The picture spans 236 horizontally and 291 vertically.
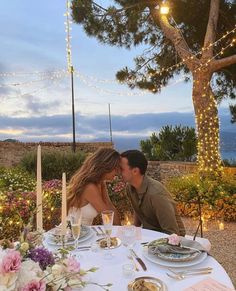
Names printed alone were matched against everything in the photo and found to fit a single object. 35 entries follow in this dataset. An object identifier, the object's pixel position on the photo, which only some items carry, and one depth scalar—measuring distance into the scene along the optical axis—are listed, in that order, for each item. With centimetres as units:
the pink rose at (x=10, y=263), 96
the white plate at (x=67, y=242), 194
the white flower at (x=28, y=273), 100
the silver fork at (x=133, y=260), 164
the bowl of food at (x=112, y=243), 194
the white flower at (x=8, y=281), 96
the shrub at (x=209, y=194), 561
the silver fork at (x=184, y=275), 153
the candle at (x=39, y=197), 136
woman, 288
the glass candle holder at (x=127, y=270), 156
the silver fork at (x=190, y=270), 158
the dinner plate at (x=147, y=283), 140
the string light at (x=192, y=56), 672
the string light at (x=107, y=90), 861
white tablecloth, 148
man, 243
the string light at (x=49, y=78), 911
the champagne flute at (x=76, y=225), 161
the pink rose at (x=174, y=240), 173
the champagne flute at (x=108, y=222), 178
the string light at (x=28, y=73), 851
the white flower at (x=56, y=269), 106
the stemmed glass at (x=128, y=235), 180
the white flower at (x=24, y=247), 108
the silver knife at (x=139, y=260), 164
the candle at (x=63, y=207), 139
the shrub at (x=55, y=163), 848
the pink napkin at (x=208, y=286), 142
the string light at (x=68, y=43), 933
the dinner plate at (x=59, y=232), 202
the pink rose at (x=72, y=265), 112
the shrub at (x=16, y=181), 579
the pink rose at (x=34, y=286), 98
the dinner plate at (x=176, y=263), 163
